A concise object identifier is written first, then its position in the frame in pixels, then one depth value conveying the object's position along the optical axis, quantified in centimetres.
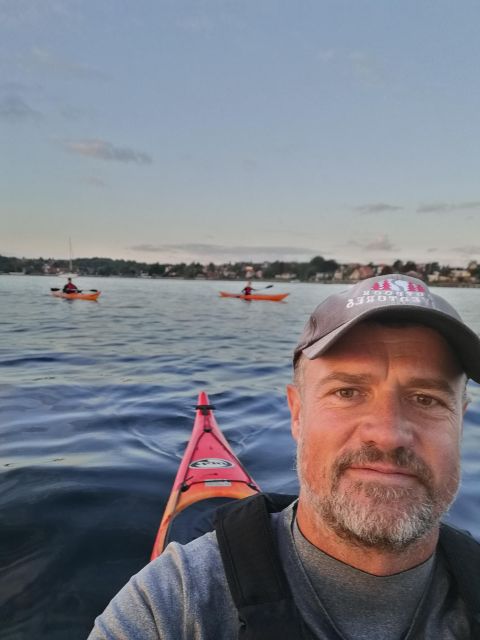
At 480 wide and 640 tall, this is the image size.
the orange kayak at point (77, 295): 4118
